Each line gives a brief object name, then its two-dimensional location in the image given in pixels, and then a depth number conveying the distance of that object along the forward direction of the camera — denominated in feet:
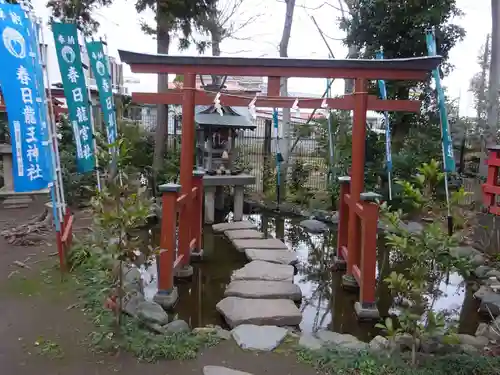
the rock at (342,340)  12.12
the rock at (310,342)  12.14
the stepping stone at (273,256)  21.50
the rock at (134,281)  15.27
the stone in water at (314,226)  29.30
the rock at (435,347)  11.53
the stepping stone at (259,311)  14.57
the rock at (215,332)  12.65
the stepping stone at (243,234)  25.55
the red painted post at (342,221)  21.33
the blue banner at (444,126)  21.90
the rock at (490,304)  15.96
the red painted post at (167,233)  15.93
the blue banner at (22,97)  13.97
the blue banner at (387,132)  29.19
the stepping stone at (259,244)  23.54
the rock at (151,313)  13.32
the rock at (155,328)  12.76
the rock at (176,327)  12.74
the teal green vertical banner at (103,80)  26.00
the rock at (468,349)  11.64
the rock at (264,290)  16.88
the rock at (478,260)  20.24
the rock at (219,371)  10.61
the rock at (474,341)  12.62
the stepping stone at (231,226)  27.69
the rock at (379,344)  11.67
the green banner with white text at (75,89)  20.83
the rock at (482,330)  13.62
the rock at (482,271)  19.66
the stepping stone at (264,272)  18.75
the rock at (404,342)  11.74
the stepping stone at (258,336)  12.22
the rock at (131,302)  12.94
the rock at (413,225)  26.06
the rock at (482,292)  17.18
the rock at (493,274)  18.90
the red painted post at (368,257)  15.47
